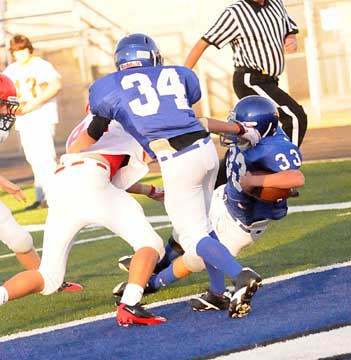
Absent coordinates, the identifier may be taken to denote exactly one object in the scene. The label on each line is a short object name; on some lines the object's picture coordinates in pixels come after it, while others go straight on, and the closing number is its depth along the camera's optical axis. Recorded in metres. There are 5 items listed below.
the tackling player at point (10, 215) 14.12
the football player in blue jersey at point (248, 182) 13.11
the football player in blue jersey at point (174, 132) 12.61
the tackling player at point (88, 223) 12.69
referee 19.41
